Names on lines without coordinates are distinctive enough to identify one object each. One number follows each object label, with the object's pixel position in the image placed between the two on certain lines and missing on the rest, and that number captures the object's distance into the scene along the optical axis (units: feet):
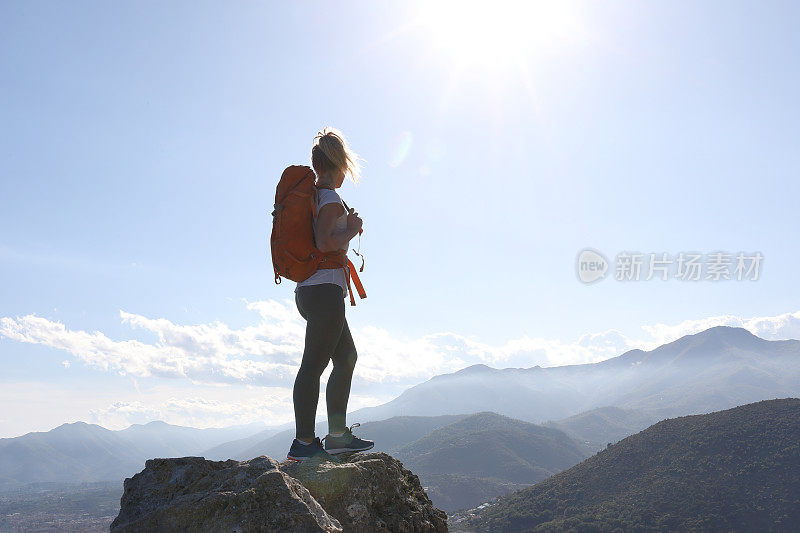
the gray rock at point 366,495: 10.70
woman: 13.23
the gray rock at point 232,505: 8.34
